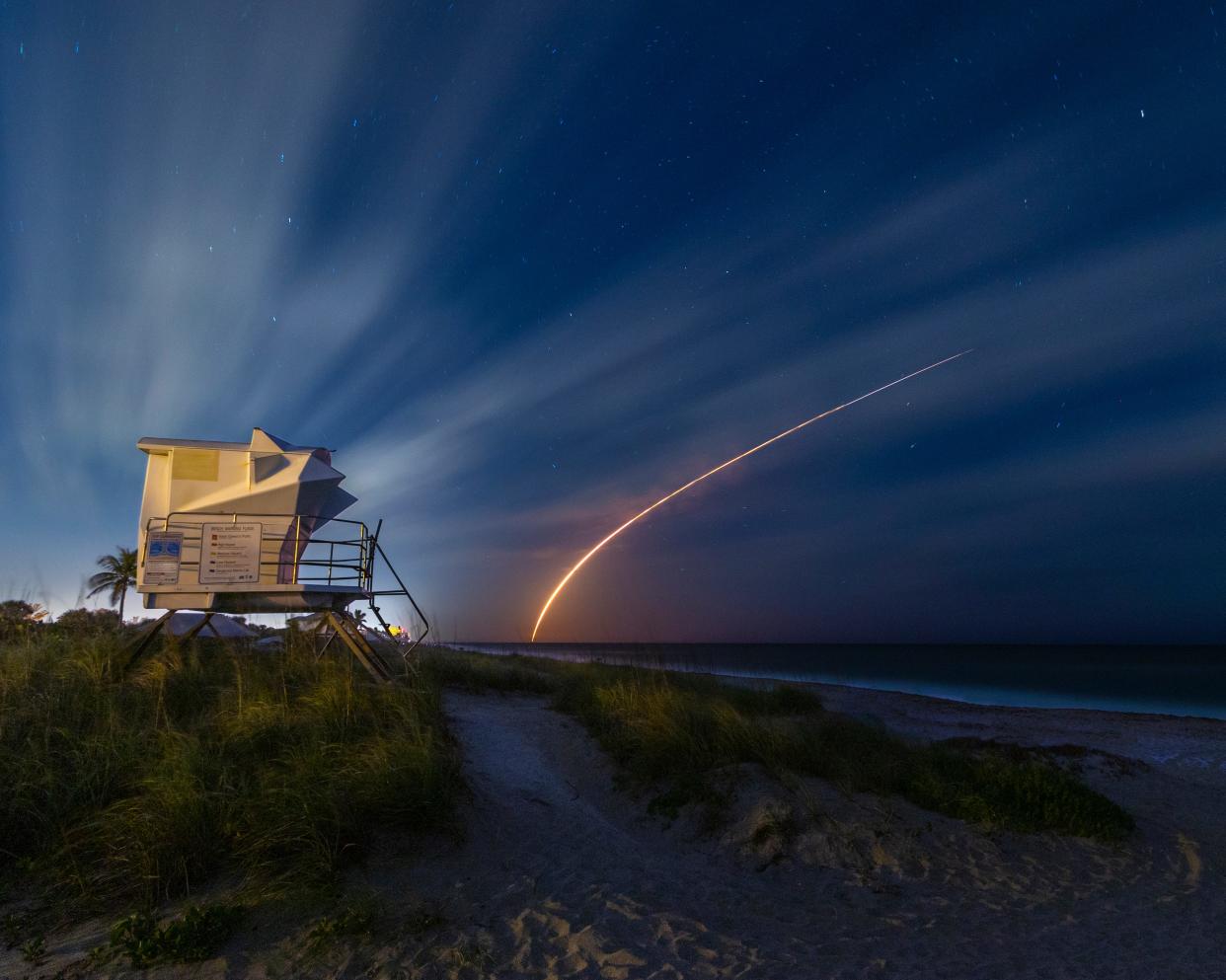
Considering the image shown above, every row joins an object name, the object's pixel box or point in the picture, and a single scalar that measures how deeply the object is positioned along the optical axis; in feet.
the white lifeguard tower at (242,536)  43.73
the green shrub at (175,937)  17.39
